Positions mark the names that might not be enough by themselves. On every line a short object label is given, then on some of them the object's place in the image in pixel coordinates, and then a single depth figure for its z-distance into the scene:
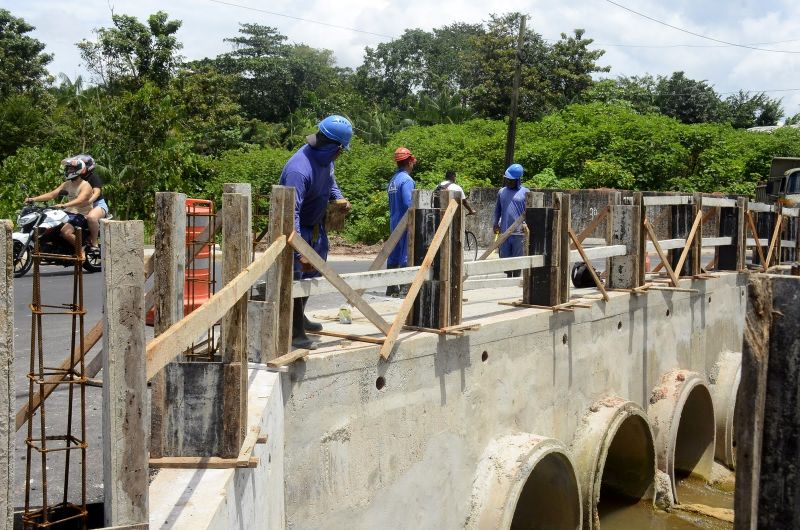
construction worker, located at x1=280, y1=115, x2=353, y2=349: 5.41
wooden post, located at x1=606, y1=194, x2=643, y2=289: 9.08
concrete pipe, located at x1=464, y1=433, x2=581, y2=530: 6.29
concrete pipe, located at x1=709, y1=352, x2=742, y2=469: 10.98
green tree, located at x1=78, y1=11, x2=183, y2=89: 26.02
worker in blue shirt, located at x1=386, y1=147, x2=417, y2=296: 8.02
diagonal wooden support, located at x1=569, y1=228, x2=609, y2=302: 7.75
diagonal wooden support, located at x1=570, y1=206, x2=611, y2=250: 9.07
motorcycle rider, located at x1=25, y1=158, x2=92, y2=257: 11.06
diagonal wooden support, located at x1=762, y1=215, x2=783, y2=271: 12.44
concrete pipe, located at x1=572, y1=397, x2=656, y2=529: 7.84
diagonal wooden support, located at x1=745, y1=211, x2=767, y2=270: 11.78
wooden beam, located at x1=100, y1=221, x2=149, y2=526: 2.59
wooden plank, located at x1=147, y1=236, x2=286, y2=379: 2.81
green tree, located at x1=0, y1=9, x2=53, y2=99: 35.28
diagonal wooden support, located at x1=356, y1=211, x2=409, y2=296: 6.78
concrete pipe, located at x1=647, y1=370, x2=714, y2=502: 9.30
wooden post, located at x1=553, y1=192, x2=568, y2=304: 7.50
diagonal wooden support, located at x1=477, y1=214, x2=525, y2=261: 9.08
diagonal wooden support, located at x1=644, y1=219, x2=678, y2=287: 9.02
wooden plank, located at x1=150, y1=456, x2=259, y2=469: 3.64
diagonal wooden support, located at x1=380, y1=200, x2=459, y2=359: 5.47
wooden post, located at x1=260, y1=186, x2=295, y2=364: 4.56
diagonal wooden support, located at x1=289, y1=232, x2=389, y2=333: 4.62
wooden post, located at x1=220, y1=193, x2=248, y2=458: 3.80
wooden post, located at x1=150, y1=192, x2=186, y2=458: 3.62
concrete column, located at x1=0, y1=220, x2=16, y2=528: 2.25
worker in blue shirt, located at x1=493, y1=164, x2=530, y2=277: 10.13
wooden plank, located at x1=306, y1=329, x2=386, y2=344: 5.59
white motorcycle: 11.25
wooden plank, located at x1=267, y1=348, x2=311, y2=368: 4.71
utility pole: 23.36
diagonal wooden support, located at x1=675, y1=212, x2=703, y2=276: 9.85
